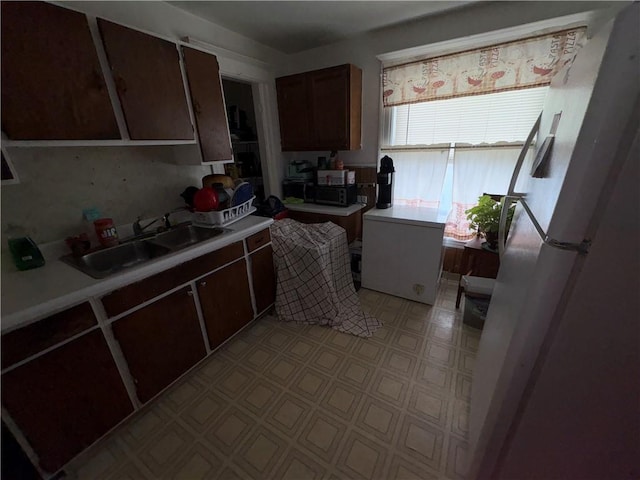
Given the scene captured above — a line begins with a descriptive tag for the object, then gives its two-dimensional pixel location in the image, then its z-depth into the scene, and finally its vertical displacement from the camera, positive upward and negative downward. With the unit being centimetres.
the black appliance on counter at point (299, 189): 268 -43
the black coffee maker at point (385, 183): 233 -32
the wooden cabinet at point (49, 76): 101 +33
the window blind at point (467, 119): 194 +21
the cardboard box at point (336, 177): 248 -28
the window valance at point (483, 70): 174 +56
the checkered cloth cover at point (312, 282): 196 -103
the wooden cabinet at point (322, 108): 230 +37
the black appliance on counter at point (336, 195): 248 -46
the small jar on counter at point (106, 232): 146 -44
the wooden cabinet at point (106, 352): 96 -89
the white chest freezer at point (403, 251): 204 -86
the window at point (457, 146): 200 -1
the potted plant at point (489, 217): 188 -52
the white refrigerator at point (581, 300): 52 -37
